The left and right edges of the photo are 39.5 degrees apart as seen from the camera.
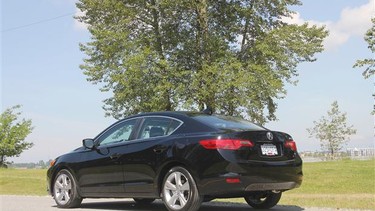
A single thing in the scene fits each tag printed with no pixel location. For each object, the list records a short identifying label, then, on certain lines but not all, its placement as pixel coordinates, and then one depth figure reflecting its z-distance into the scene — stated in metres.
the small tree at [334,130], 50.44
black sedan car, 6.93
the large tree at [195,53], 25.67
